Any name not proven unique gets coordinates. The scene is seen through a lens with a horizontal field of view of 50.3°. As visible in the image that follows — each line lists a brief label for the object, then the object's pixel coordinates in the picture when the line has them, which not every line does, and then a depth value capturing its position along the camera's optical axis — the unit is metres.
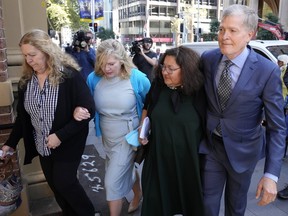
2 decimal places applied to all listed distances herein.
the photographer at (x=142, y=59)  6.43
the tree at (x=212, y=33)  29.78
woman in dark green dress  2.22
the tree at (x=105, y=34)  67.38
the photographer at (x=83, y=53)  6.57
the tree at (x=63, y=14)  22.73
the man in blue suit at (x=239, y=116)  1.92
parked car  6.86
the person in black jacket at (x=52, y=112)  2.31
